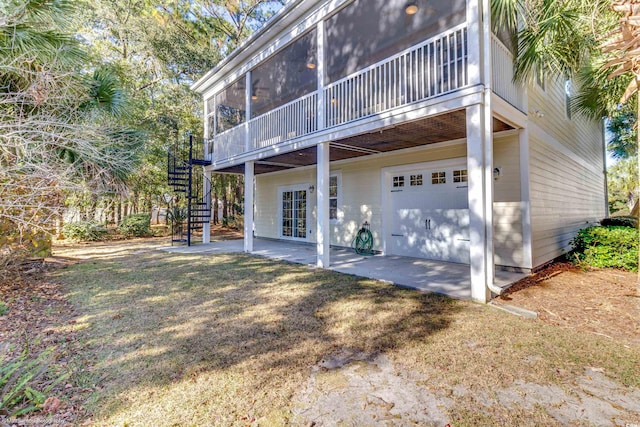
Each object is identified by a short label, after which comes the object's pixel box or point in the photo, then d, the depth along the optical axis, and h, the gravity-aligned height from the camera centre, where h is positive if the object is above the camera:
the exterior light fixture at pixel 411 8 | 5.93 +4.12
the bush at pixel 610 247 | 6.23 -0.70
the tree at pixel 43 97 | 4.01 +2.12
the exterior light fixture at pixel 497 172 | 6.28 +0.90
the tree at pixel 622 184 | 23.38 +2.68
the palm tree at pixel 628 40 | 3.65 +2.18
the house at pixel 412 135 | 4.55 +1.75
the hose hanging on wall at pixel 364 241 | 8.48 -0.66
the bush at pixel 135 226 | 13.66 -0.25
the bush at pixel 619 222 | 10.26 -0.27
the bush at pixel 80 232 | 12.05 -0.45
